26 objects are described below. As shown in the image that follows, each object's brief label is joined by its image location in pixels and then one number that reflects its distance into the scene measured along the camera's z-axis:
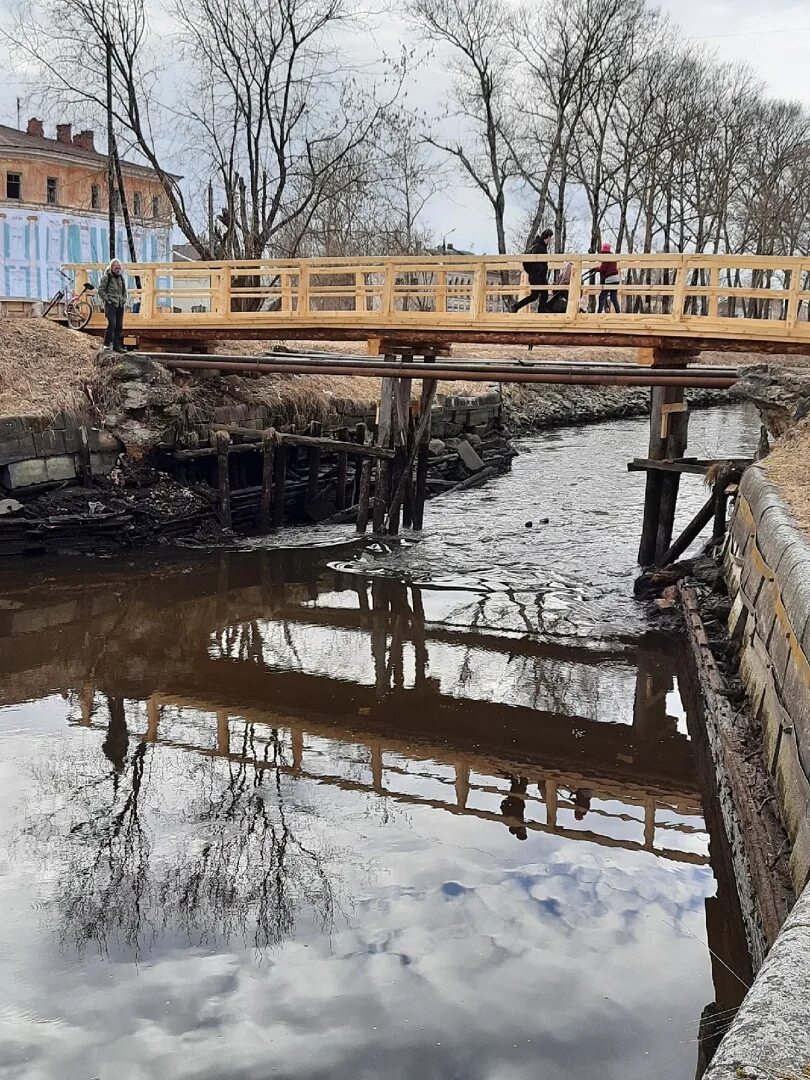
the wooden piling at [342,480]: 18.30
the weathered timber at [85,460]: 15.81
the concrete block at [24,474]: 14.87
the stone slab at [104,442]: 16.04
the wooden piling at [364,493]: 16.80
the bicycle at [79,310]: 19.77
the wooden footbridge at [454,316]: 13.57
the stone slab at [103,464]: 15.99
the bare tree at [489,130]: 37.84
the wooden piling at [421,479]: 17.31
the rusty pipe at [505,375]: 12.71
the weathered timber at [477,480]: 22.09
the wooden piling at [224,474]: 16.56
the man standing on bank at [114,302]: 17.36
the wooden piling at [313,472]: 18.27
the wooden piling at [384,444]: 16.47
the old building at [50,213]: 44.25
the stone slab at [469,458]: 23.17
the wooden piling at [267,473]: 16.84
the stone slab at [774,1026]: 2.58
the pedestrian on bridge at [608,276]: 17.20
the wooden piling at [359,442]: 18.25
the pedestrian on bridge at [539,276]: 15.49
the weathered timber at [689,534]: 12.52
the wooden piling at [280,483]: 17.42
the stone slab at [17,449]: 14.80
